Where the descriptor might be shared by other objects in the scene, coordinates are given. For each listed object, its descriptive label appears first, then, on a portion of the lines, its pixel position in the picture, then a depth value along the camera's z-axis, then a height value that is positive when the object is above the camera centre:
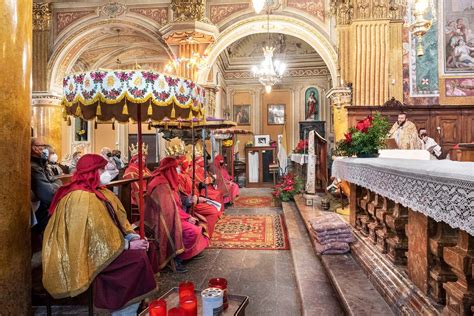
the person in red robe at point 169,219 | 4.42 -0.83
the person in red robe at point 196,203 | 5.59 -0.83
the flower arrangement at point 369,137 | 4.58 +0.19
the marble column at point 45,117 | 11.15 +1.20
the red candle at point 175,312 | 1.97 -0.89
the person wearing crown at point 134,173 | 5.88 -0.37
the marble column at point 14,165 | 2.88 -0.08
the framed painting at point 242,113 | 17.38 +1.96
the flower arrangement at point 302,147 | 10.85 +0.17
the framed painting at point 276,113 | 17.30 +1.93
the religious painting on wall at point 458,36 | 9.04 +2.93
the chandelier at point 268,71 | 11.69 +2.70
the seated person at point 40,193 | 3.75 -0.41
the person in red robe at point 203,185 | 7.69 -0.74
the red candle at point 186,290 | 2.27 -0.89
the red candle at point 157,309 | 2.01 -0.89
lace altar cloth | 1.62 -0.22
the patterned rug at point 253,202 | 9.60 -1.41
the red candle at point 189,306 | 2.05 -0.90
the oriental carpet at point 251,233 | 5.73 -1.48
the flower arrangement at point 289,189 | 9.30 -0.97
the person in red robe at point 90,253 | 2.77 -0.79
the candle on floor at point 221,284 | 2.30 -0.88
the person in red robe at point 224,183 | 9.36 -0.81
